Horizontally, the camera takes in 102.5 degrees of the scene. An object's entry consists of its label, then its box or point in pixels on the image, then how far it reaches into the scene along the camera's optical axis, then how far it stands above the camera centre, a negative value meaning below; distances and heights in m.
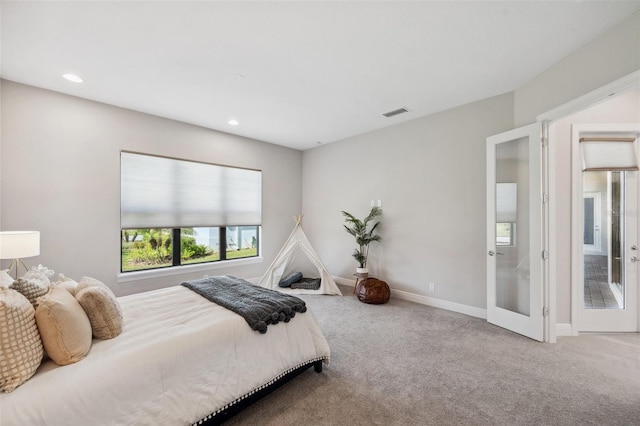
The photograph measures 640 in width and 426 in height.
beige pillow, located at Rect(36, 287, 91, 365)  1.32 -0.63
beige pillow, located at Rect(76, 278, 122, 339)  1.58 -0.62
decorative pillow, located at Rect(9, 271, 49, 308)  1.46 -0.44
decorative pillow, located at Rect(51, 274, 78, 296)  1.73 -0.51
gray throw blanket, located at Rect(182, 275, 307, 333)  1.91 -0.73
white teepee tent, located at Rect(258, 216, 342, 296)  4.35 -0.94
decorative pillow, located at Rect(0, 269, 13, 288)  1.69 -0.46
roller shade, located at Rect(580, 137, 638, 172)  2.93 +0.68
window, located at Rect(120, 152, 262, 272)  3.61 +0.01
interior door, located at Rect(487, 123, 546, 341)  2.75 -0.20
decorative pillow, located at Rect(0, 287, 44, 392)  1.15 -0.62
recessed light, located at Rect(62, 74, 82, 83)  2.67 +1.43
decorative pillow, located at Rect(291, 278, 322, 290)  4.51 -1.27
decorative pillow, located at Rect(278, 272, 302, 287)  4.58 -1.20
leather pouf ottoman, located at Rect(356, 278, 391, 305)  3.84 -1.19
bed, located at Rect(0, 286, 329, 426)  1.18 -0.88
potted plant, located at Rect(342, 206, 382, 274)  4.30 -0.37
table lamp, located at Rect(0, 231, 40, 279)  2.11 -0.27
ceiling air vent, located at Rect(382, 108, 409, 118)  3.63 +1.46
